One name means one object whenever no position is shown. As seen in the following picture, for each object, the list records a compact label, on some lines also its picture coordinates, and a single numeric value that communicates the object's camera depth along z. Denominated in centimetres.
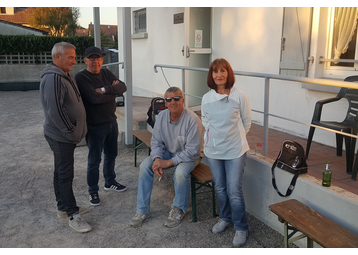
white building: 443
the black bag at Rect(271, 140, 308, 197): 281
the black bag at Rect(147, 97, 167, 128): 502
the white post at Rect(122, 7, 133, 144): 535
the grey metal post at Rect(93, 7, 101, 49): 601
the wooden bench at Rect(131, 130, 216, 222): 321
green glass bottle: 257
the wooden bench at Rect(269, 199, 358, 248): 216
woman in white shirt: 281
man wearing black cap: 350
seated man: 324
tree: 3033
